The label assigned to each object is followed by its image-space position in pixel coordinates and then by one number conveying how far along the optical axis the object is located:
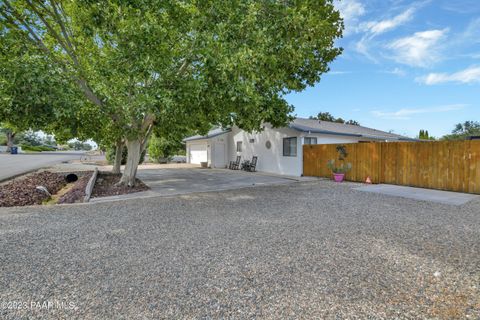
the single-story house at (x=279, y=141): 14.44
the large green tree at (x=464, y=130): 35.69
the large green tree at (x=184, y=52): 6.61
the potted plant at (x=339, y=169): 12.24
